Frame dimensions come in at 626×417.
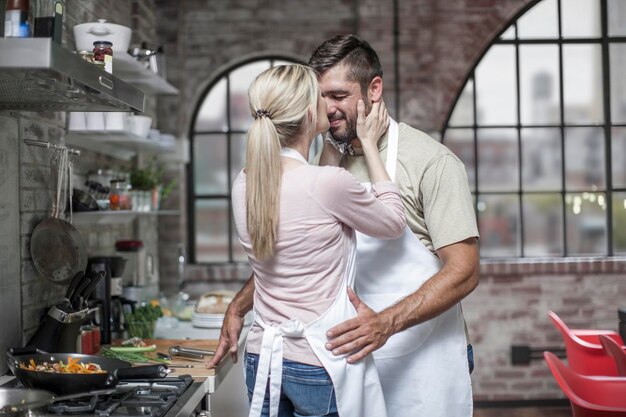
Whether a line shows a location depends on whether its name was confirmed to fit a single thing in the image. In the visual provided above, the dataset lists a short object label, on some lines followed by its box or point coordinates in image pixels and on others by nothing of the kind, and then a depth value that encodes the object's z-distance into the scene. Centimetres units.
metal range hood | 194
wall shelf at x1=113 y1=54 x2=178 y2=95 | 390
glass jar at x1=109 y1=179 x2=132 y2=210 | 413
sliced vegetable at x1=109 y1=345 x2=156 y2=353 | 334
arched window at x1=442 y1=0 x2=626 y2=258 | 634
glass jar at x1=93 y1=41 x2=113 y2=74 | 308
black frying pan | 241
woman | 203
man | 241
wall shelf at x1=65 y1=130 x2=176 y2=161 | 386
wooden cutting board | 286
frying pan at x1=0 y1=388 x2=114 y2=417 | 223
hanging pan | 314
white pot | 357
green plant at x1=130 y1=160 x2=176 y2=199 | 478
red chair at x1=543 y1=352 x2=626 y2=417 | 324
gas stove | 226
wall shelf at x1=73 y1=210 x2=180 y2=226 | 378
